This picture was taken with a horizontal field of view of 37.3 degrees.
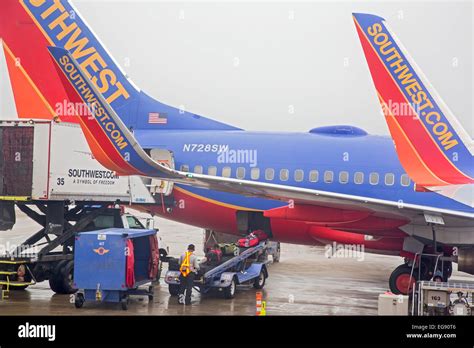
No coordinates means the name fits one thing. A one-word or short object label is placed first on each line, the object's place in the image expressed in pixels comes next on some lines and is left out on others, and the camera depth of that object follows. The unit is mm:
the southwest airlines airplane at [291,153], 15117
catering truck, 17469
